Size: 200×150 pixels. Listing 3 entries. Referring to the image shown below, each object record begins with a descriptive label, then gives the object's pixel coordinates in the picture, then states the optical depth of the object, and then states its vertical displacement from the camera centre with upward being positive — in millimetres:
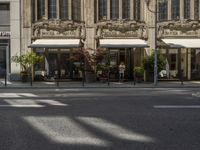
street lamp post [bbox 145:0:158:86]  25436 +145
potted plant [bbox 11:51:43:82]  26750 +630
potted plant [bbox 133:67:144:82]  27242 -200
